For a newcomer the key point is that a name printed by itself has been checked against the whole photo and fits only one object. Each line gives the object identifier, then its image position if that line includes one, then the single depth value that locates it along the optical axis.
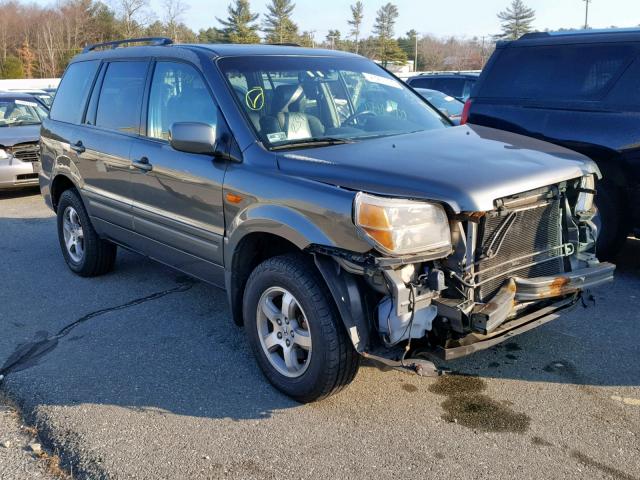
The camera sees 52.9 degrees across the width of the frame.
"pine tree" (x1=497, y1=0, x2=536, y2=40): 76.19
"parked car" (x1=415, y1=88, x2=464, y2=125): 12.30
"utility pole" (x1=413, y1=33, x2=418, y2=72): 73.97
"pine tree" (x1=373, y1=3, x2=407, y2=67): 71.31
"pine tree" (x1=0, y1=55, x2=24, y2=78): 42.28
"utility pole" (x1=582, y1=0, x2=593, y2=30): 61.53
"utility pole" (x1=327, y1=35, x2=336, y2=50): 72.50
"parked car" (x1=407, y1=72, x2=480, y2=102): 15.44
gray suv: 3.06
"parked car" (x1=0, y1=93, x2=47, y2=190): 9.91
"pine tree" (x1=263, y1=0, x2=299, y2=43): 64.81
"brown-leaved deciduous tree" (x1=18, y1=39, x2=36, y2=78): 48.25
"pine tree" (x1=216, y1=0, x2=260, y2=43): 61.33
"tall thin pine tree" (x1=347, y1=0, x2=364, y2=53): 75.31
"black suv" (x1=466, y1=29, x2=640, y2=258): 5.17
